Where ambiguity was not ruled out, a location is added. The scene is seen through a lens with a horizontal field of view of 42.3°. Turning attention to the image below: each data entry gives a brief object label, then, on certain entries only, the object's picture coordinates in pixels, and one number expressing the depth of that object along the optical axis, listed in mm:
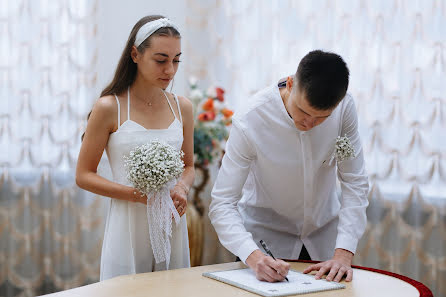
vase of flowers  4052
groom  2152
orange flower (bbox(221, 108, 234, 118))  4113
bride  2326
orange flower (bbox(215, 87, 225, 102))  4137
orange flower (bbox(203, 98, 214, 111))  4086
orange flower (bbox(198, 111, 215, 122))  4066
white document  1779
